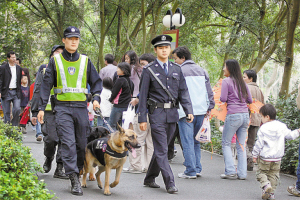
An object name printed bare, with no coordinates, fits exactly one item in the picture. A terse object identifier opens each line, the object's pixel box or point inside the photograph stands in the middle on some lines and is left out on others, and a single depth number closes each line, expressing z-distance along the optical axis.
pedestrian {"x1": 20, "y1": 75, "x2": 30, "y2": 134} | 25.37
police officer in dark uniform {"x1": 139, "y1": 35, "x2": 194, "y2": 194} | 11.01
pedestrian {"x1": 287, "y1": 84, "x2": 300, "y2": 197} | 11.42
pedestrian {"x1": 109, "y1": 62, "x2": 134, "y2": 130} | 15.23
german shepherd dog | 10.20
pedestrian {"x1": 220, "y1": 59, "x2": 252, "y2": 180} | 13.45
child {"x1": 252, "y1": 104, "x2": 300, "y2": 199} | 10.97
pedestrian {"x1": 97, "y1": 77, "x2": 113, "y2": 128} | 18.29
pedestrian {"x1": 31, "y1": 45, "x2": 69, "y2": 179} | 12.34
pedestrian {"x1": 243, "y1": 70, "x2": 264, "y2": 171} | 15.61
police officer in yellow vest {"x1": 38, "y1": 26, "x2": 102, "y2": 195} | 10.39
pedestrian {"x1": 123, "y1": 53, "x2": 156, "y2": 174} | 13.89
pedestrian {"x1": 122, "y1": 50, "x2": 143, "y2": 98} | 15.70
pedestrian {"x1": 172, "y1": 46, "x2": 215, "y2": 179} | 13.19
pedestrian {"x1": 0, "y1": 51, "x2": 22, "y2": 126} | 21.05
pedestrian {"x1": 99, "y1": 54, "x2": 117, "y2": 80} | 19.72
